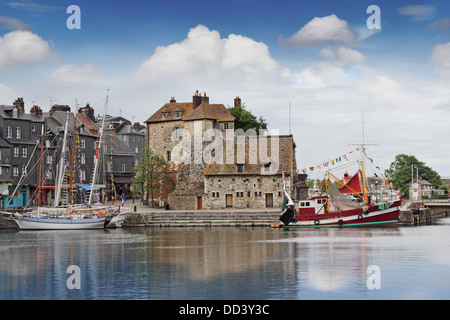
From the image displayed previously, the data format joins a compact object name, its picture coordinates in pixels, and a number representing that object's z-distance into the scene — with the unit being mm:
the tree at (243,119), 92125
